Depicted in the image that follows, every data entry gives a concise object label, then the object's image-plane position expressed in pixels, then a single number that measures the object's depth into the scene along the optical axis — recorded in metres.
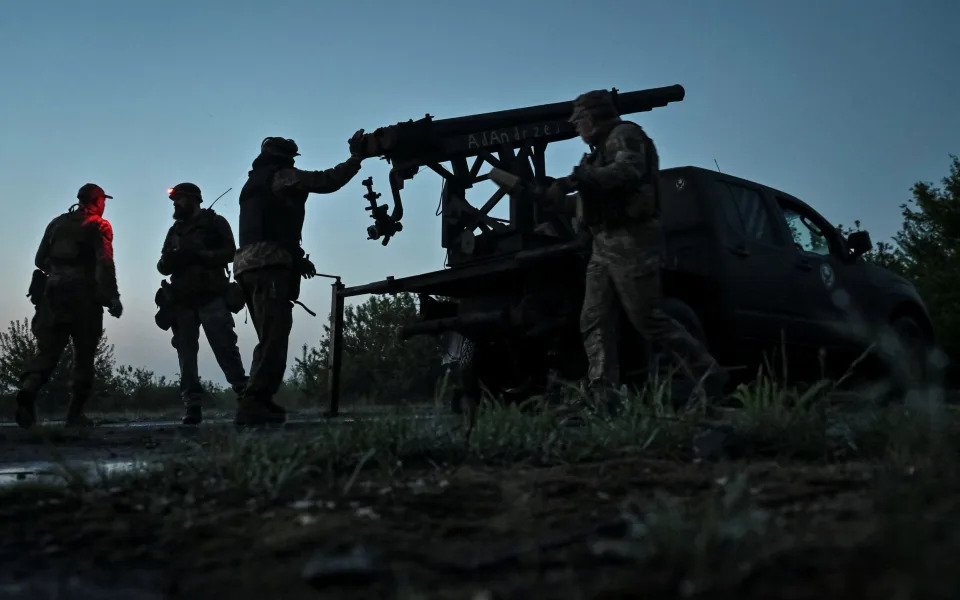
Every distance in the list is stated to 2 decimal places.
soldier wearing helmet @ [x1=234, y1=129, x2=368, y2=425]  7.94
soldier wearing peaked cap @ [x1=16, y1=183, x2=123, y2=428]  8.98
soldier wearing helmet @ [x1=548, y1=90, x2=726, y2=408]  5.77
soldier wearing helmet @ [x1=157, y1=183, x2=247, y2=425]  9.50
